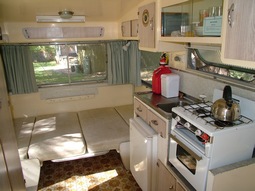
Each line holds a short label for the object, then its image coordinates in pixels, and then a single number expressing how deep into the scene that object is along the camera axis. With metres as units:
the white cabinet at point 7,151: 1.15
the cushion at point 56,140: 2.41
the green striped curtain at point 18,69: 3.14
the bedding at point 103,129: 2.54
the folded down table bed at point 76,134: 2.45
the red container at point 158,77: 2.29
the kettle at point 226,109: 1.29
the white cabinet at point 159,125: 1.73
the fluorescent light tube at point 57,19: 2.98
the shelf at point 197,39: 1.25
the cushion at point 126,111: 3.27
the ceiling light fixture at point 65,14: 2.82
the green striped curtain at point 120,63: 3.56
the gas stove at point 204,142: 1.22
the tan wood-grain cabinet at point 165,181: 1.60
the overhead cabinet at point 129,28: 2.68
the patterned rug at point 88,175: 2.38
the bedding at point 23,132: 2.41
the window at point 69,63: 3.53
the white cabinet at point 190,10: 1.35
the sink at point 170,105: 1.93
